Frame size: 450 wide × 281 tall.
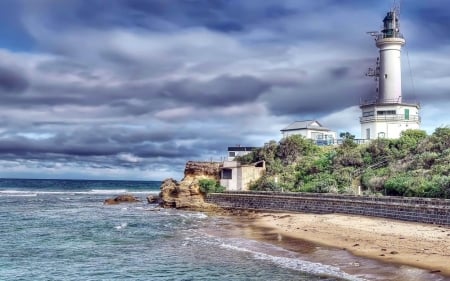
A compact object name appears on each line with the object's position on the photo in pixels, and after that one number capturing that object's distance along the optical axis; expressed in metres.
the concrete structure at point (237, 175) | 49.44
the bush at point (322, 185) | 39.25
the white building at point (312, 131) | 61.72
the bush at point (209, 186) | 49.03
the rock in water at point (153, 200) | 58.92
